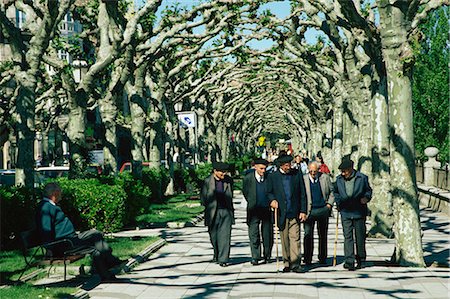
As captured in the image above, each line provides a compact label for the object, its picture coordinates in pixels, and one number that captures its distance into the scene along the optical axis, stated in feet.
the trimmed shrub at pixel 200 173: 119.44
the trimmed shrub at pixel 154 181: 87.56
